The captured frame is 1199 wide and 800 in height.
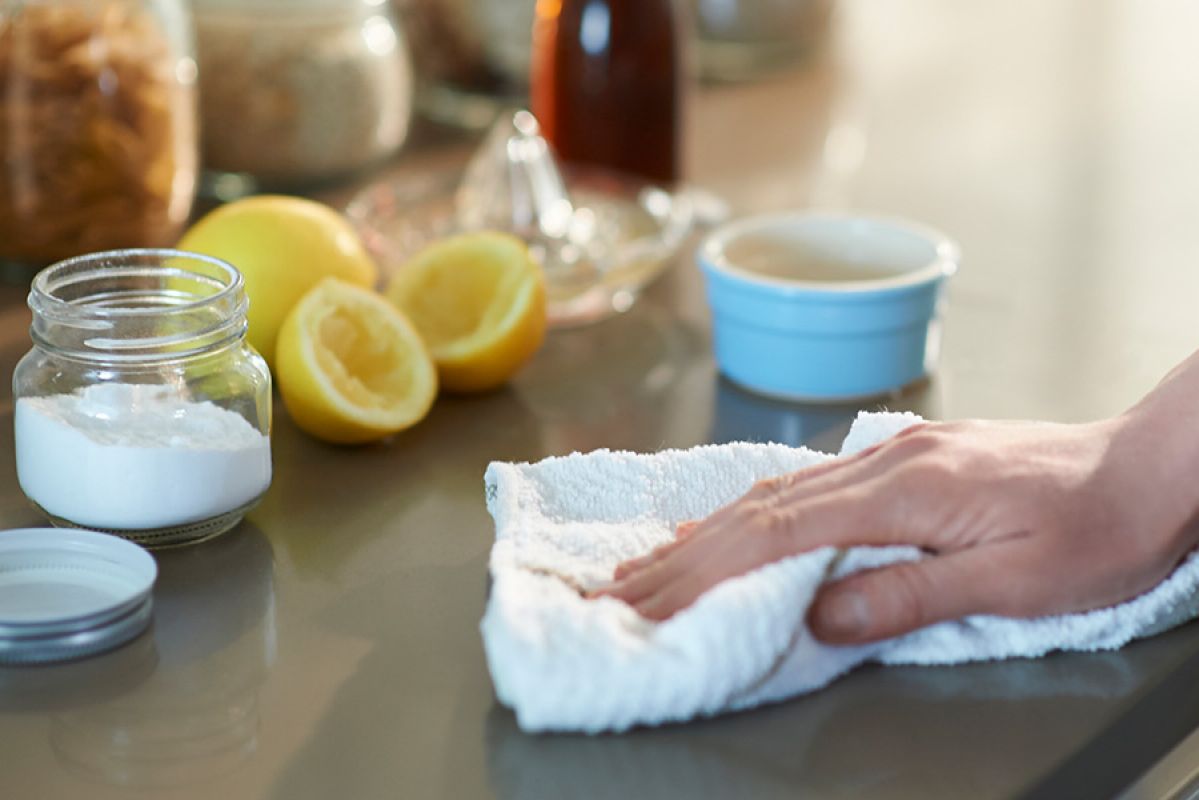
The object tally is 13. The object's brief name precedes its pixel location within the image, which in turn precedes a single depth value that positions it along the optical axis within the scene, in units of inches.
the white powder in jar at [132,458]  32.4
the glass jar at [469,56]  49.4
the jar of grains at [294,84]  43.1
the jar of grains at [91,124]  39.5
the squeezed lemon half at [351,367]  35.3
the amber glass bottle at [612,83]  44.1
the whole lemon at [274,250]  36.7
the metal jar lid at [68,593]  30.8
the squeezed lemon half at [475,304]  37.2
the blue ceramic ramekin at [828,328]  37.0
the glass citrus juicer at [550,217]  40.3
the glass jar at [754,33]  52.9
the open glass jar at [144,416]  32.5
